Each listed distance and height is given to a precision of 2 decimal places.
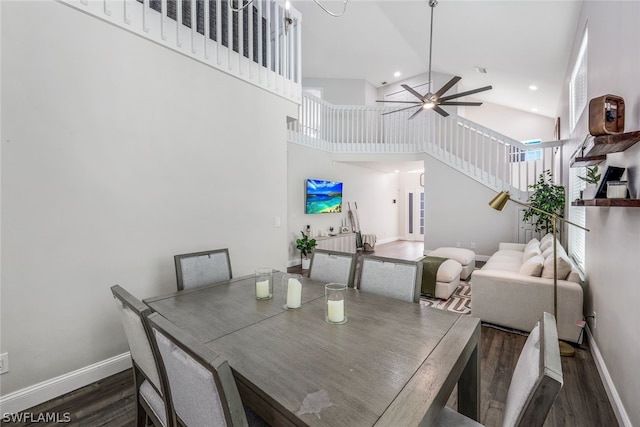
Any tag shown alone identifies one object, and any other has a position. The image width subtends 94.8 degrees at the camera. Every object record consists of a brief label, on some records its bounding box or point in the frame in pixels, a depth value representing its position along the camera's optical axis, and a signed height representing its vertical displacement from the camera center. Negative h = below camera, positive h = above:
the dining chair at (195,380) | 0.79 -0.52
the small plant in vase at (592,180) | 2.36 +0.21
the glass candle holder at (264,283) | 1.93 -0.52
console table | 6.31 -0.84
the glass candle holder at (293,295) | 1.74 -0.53
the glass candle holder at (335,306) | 1.54 -0.52
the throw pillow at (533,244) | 4.65 -0.63
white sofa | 2.75 -0.91
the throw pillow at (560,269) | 2.94 -0.64
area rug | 3.66 -1.27
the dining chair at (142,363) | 1.21 -0.73
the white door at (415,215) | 10.19 -0.33
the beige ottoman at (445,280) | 3.94 -1.01
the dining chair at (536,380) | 0.73 -0.48
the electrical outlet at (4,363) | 1.86 -1.00
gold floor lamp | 2.58 -0.89
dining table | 0.93 -0.62
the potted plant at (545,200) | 5.06 +0.10
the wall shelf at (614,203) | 1.50 +0.02
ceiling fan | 4.07 +1.50
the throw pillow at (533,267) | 3.09 -0.66
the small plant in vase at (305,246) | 5.85 -0.80
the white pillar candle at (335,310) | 1.54 -0.55
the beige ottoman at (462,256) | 4.98 -0.89
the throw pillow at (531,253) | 3.89 -0.64
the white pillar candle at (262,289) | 1.93 -0.55
